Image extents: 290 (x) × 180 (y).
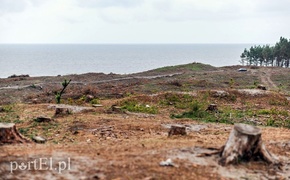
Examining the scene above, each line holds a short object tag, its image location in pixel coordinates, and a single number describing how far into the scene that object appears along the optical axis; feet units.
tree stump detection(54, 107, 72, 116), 64.39
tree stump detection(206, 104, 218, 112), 73.77
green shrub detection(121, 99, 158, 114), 72.84
